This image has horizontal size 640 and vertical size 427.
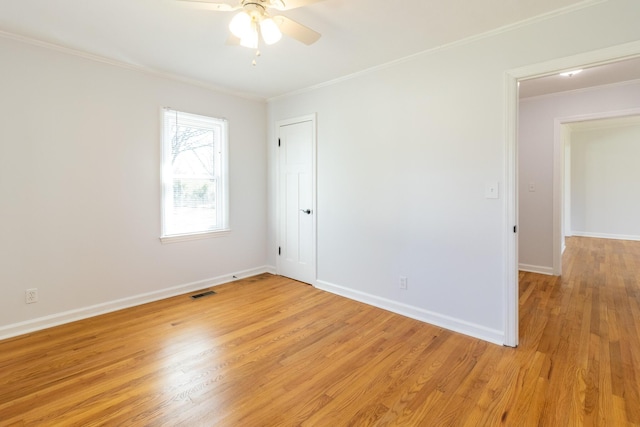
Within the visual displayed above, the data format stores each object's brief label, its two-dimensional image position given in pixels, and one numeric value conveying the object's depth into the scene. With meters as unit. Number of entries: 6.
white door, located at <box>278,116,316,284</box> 3.92
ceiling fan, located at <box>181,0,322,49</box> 1.74
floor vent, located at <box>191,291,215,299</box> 3.51
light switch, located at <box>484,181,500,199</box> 2.46
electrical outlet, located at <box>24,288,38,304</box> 2.65
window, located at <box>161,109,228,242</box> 3.49
